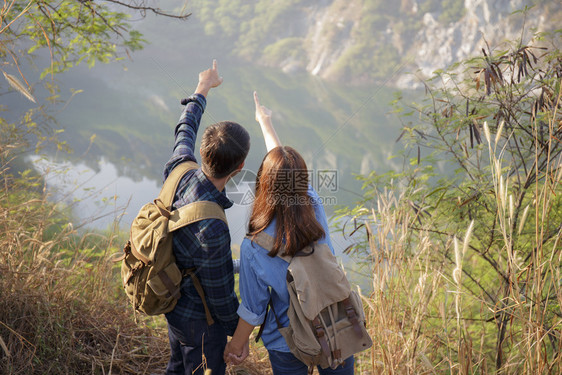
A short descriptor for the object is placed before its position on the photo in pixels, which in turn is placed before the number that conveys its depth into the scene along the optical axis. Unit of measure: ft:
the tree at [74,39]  10.69
